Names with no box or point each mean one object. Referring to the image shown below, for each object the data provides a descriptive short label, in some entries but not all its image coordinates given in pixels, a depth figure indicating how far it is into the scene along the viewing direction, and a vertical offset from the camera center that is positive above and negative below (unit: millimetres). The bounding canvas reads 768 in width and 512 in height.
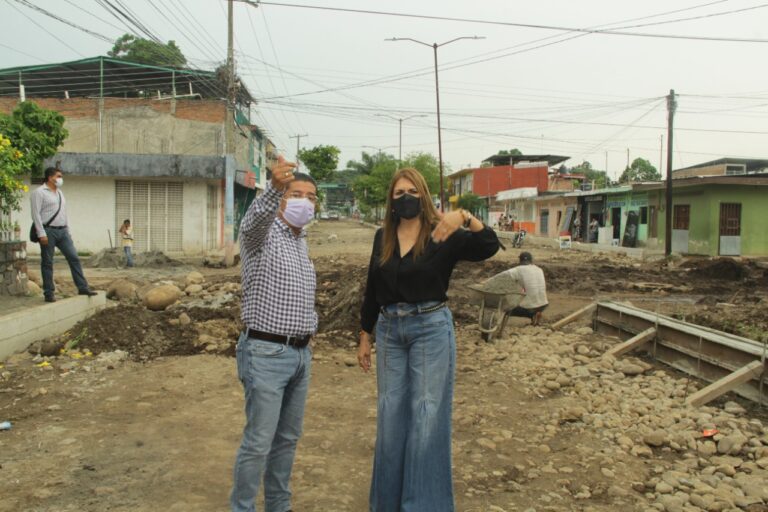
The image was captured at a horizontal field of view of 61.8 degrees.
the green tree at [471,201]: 53312 +1615
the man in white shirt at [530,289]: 9094 -972
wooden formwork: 5355 -1262
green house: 25234 +357
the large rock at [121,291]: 11527 -1358
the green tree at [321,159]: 62250 +5741
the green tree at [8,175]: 7887 +501
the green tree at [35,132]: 11634 +1753
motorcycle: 30639 -870
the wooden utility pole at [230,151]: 19453 +2221
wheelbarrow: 8500 -1082
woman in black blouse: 3014 -642
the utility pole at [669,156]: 23031 +2423
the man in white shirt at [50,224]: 7719 -114
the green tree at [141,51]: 38850 +10976
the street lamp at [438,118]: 29016 +5430
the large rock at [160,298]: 10227 -1310
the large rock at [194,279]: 13380 -1320
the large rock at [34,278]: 11347 -1138
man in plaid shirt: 2922 -536
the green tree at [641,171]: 68688 +5897
